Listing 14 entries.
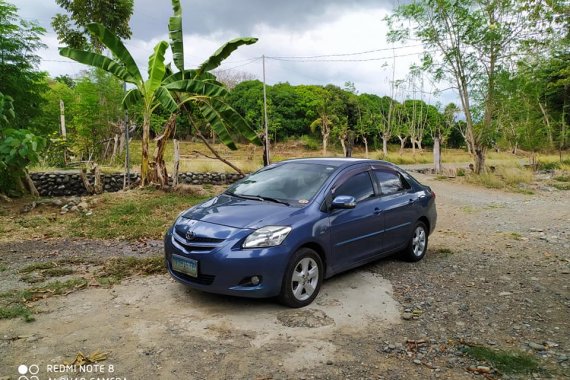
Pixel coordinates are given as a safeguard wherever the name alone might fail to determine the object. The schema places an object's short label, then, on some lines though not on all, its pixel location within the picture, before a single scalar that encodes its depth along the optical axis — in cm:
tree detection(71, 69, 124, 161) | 2402
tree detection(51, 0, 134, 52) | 2312
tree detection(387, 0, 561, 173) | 1853
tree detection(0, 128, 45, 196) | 857
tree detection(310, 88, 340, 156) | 3978
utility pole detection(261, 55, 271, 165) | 1639
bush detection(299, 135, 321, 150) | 4647
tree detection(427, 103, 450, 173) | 2453
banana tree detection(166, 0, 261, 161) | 1209
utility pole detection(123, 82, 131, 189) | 1305
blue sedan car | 441
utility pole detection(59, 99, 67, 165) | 2029
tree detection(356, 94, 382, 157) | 4644
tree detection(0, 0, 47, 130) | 1120
